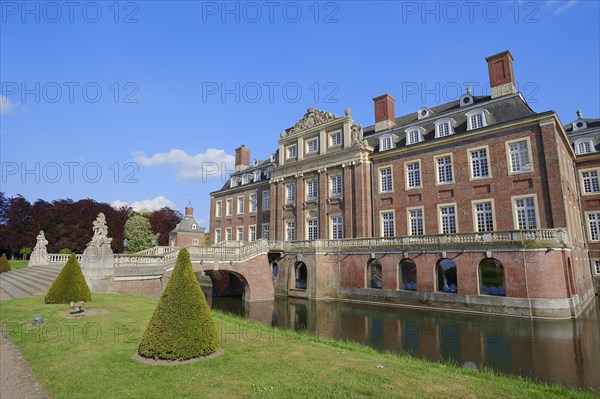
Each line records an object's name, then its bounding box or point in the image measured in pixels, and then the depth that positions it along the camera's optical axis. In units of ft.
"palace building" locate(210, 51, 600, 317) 62.75
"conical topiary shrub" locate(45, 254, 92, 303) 46.19
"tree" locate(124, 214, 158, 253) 160.97
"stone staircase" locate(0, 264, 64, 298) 57.16
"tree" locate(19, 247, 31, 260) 145.59
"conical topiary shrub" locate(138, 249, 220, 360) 24.75
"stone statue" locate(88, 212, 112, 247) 57.92
